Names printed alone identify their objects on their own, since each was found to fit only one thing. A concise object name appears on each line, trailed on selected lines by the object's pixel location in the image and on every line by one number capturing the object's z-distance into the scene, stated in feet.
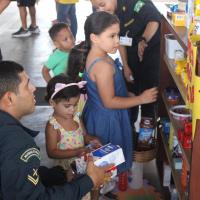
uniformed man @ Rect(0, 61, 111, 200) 4.81
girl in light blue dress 7.63
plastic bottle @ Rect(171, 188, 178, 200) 8.33
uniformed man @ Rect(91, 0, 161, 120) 10.08
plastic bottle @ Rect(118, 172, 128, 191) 9.44
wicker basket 8.95
